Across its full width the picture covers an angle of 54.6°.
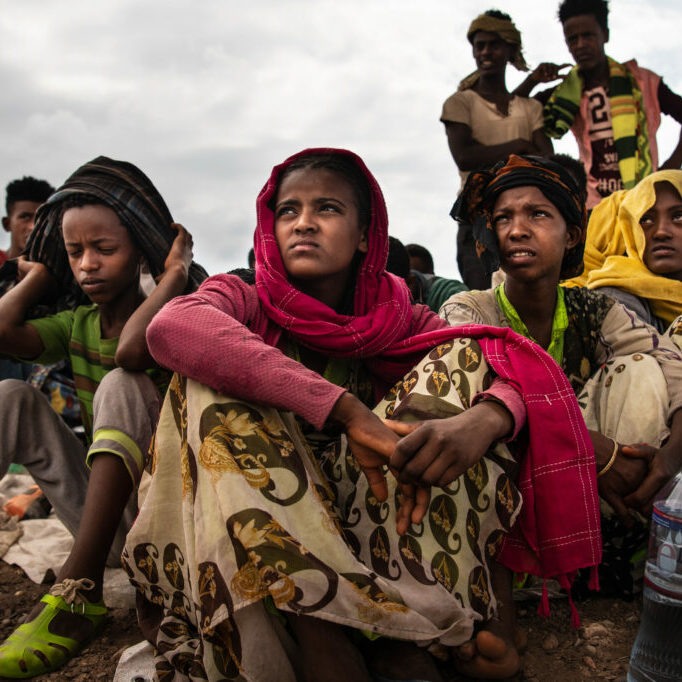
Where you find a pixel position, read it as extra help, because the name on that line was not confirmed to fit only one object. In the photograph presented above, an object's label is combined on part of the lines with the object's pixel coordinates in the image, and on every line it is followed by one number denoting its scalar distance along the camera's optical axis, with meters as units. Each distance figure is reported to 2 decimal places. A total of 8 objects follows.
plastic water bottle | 1.82
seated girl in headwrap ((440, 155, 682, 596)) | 2.46
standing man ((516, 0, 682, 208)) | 5.25
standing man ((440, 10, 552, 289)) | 5.06
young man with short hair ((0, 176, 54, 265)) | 5.80
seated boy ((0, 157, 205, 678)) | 2.22
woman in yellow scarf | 3.60
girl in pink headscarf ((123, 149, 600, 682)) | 1.64
